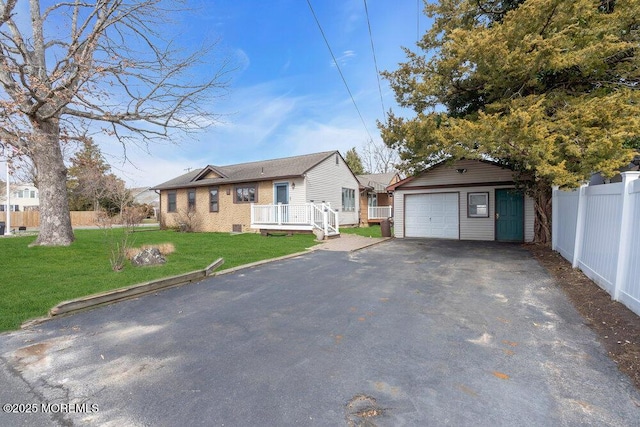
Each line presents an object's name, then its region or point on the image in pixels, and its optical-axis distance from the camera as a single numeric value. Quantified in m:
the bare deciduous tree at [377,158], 43.41
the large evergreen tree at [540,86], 6.84
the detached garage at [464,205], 12.44
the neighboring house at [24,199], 43.69
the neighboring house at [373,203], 23.42
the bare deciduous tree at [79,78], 7.54
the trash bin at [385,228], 14.43
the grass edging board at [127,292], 4.34
